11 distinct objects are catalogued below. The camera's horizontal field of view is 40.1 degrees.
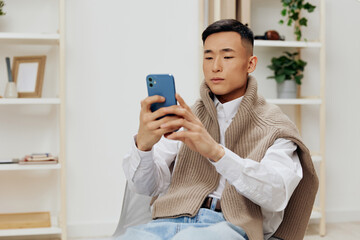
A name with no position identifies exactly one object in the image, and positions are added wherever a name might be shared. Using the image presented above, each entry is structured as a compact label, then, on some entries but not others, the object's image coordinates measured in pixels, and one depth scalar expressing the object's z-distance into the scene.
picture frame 2.88
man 1.29
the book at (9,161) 2.78
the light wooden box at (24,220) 2.77
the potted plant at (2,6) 2.82
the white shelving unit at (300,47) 2.96
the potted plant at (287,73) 3.14
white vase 2.80
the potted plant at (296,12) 3.10
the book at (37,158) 2.78
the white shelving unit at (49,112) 2.80
